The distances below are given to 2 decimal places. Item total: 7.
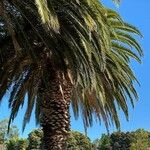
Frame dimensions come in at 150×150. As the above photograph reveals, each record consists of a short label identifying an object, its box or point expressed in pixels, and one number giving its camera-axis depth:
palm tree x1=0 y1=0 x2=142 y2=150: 8.27
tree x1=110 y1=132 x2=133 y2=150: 52.11
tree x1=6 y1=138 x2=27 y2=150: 40.63
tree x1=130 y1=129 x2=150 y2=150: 39.79
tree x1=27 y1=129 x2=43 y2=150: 39.12
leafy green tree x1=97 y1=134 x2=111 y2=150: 55.28
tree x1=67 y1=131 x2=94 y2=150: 43.71
